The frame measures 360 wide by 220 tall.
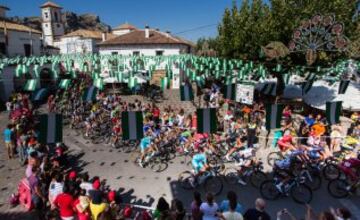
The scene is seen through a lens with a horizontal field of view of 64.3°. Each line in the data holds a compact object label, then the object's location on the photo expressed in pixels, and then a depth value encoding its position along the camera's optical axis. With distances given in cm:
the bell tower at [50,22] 6197
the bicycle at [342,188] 924
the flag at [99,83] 2041
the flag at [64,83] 1950
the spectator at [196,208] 657
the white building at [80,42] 4853
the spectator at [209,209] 663
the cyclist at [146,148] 1188
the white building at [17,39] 3064
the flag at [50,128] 911
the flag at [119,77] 2606
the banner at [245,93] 1695
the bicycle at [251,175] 1016
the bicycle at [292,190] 895
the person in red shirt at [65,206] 719
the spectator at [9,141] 1259
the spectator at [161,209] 686
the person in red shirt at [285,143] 1155
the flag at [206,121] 1044
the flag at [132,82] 2205
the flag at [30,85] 1734
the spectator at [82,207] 719
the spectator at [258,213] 612
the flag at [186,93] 1652
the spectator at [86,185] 795
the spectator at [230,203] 629
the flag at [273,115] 1122
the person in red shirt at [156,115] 1643
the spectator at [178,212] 652
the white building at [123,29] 6462
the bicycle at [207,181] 977
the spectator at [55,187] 801
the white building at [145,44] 3772
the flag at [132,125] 1015
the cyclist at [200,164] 970
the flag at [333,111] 1170
